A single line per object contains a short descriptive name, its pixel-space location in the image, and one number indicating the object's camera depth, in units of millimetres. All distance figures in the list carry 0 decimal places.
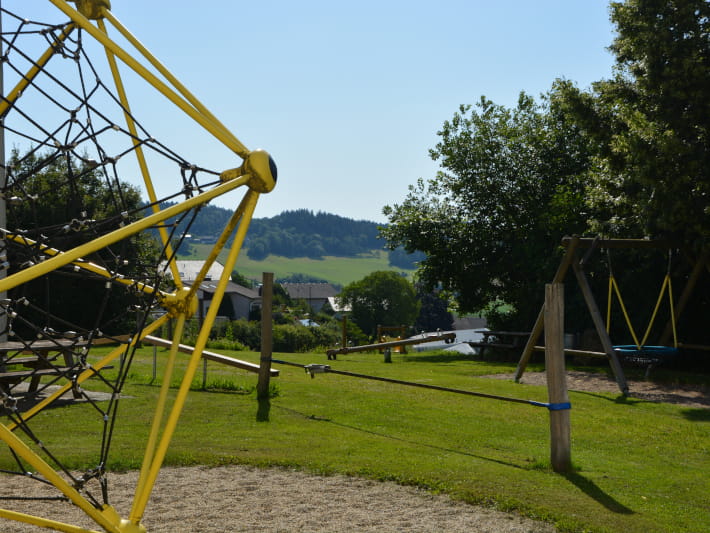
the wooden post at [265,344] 10314
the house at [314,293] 134062
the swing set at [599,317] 12500
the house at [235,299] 91675
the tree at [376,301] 82688
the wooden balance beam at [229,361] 10289
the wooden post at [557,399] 6746
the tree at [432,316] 93688
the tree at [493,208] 24234
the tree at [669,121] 13664
